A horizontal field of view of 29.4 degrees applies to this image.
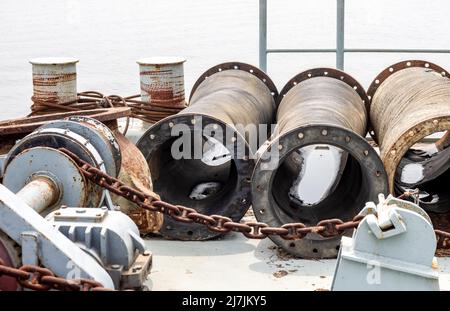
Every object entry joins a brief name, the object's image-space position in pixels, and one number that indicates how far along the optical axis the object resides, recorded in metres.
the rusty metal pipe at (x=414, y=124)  4.90
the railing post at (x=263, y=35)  7.64
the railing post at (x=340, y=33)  7.64
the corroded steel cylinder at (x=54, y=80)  7.01
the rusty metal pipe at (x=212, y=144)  5.19
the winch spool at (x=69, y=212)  3.21
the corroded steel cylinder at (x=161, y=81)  7.16
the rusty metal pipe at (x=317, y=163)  4.86
